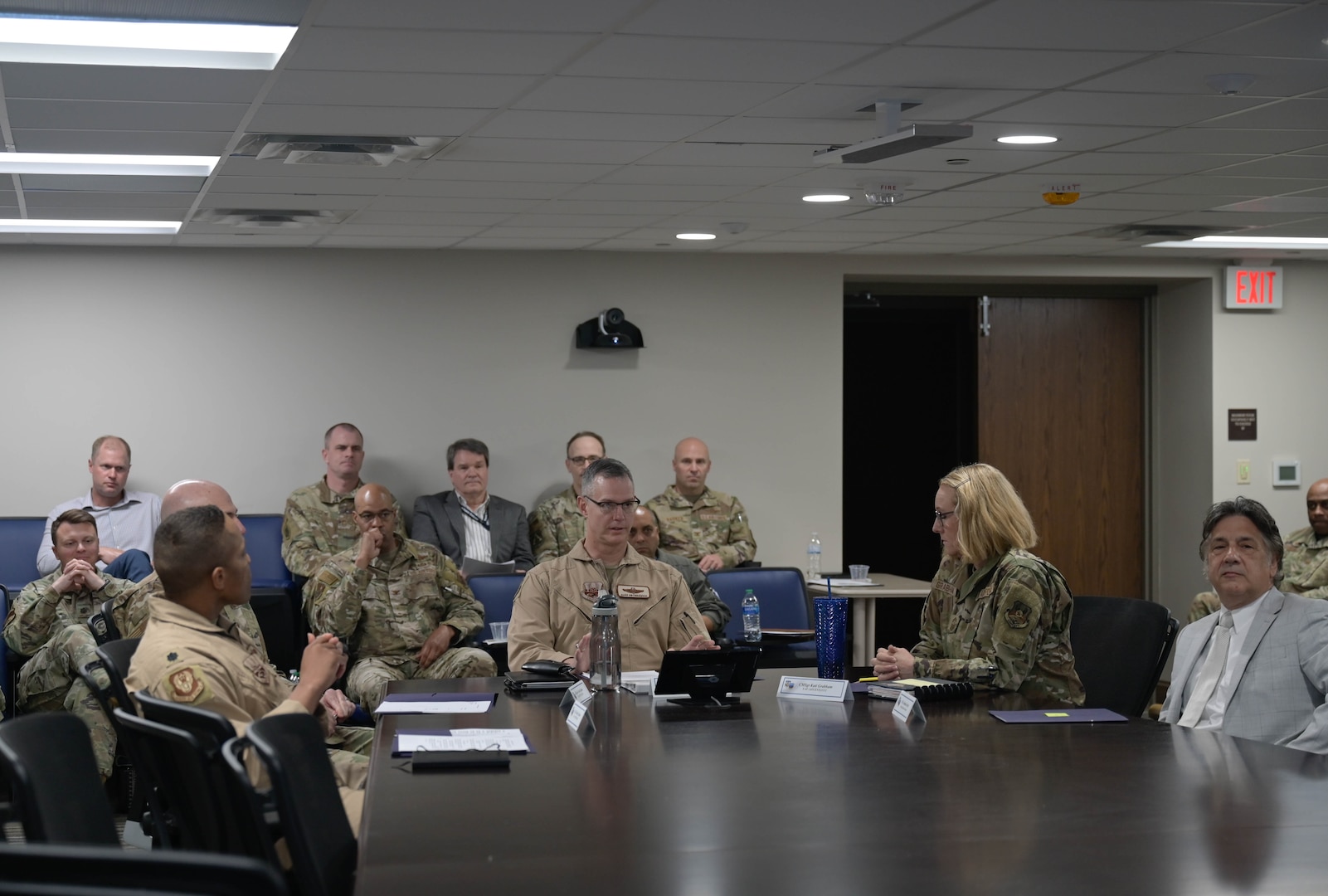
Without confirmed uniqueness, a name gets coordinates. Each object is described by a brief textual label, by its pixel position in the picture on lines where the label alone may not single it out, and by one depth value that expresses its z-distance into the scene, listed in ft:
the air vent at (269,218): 22.57
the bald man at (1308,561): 23.11
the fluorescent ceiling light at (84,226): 23.44
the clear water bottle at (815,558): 28.53
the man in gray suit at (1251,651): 10.62
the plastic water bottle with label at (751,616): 21.54
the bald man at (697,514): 26.66
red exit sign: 29.50
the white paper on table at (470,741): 9.30
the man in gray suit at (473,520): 25.76
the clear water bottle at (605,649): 12.04
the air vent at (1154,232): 24.81
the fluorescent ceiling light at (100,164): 17.84
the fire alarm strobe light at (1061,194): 20.25
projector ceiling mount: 14.78
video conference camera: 27.91
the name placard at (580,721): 10.22
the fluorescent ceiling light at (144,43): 12.14
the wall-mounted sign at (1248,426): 29.71
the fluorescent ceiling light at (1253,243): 26.20
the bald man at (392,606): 19.01
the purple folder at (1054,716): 10.60
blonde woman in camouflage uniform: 12.23
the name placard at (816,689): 11.69
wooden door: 31.35
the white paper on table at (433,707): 11.20
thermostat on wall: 29.84
